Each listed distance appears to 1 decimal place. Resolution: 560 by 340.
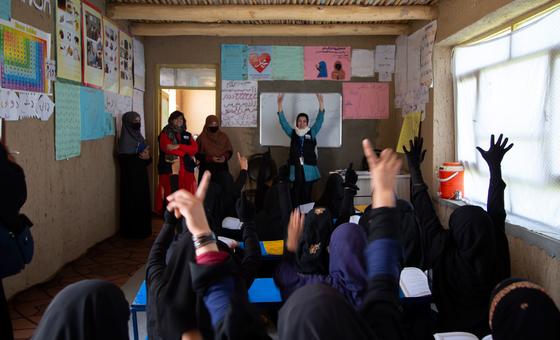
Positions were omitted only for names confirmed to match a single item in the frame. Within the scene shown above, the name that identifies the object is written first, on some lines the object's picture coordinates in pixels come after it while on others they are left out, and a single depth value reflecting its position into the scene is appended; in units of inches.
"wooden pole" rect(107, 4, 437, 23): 184.7
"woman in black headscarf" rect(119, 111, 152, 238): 198.4
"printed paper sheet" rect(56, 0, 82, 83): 149.5
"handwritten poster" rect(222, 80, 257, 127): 232.5
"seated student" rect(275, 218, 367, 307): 70.7
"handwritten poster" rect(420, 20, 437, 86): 179.0
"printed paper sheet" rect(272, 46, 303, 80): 231.8
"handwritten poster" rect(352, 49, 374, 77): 233.9
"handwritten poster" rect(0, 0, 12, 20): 117.3
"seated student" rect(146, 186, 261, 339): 53.1
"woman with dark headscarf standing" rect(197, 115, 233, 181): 216.5
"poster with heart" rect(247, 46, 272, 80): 231.3
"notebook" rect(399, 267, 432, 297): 85.6
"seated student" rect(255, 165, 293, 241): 129.3
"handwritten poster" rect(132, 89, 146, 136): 220.2
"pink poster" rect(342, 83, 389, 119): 235.5
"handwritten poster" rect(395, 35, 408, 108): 216.2
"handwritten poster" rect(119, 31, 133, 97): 202.7
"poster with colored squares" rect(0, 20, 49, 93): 119.3
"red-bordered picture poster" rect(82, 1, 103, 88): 167.9
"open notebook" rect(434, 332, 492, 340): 59.7
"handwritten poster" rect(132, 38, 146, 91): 219.9
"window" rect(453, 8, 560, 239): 111.7
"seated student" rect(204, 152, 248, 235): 110.4
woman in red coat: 206.8
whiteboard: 234.4
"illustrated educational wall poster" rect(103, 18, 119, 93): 186.2
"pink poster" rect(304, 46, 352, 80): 232.7
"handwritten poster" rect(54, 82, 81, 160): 148.5
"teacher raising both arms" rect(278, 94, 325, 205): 211.0
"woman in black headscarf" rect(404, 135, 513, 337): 75.7
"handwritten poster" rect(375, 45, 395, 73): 233.1
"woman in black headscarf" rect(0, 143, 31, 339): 75.5
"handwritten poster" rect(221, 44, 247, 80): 231.0
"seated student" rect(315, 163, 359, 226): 120.0
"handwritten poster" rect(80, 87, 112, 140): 167.2
